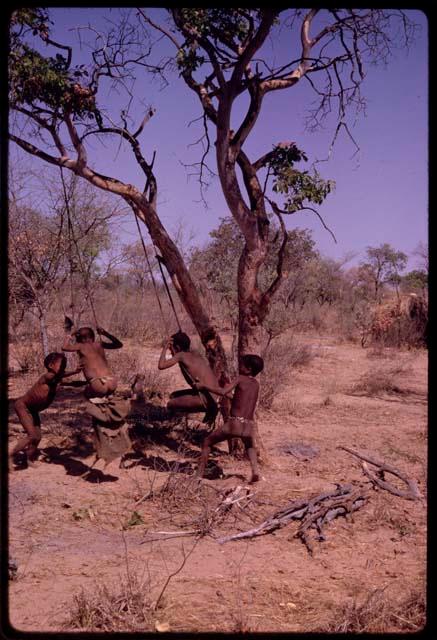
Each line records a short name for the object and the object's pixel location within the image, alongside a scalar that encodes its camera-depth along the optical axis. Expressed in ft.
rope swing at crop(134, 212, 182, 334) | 22.65
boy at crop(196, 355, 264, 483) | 20.67
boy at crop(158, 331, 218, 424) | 21.24
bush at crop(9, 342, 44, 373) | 42.14
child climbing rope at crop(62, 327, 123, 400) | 21.49
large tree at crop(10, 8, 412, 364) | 21.54
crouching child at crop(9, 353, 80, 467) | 21.89
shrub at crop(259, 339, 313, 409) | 34.58
